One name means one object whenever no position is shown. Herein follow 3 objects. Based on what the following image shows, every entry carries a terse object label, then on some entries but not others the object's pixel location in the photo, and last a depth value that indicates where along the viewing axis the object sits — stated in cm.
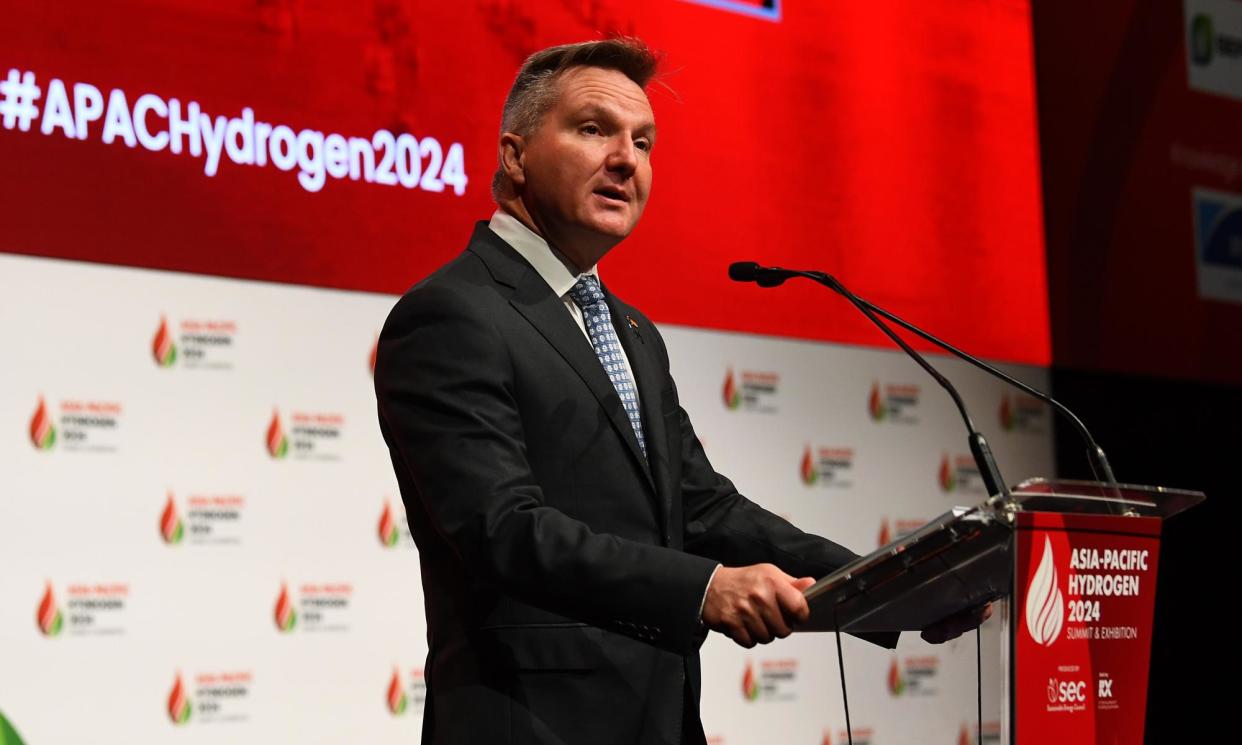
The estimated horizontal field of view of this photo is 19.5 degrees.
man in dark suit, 363
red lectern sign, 351
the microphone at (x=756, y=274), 393
